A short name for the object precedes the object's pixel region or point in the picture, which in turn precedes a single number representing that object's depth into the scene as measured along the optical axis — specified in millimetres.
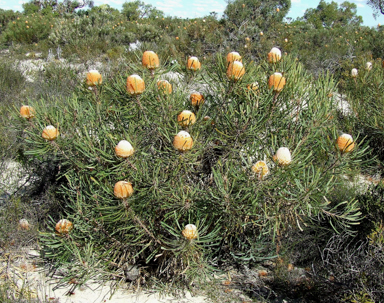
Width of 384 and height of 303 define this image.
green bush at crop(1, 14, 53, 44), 11938
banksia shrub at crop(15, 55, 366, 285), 1631
